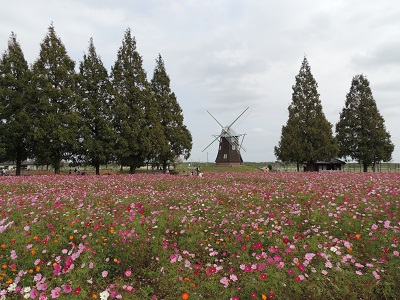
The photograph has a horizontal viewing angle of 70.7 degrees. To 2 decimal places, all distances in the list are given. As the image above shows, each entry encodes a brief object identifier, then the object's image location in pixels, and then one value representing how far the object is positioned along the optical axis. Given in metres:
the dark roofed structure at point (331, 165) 52.25
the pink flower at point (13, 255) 5.43
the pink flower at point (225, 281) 4.68
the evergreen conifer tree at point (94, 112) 31.19
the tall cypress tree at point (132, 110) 32.59
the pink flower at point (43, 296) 4.23
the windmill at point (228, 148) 61.47
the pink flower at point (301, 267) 4.71
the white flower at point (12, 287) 4.73
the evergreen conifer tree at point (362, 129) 42.47
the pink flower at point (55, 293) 4.30
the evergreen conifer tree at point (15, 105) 28.33
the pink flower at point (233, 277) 4.84
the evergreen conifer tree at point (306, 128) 38.62
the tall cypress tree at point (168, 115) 40.34
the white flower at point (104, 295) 4.30
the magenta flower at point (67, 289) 4.50
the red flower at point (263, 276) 4.58
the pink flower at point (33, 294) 4.31
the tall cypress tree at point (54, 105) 28.27
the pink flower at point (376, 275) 4.68
